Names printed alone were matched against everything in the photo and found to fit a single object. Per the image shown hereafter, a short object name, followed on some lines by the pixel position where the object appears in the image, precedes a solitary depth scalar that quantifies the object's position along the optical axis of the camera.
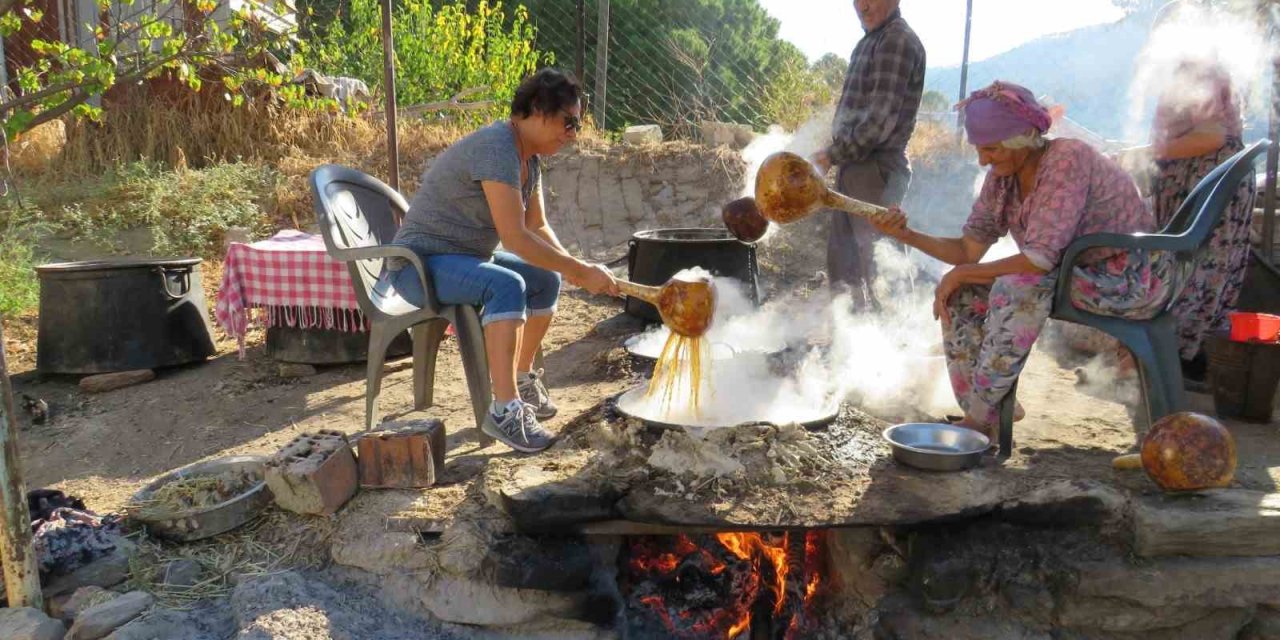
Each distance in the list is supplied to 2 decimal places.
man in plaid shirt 4.73
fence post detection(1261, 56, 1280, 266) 4.70
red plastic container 3.86
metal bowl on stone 2.98
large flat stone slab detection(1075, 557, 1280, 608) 2.76
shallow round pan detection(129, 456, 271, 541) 2.98
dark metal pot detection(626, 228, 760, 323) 5.42
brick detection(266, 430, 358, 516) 3.00
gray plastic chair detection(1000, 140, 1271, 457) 3.18
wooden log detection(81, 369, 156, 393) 5.09
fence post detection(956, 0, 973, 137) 7.56
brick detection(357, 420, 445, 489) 3.16
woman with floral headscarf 3.13
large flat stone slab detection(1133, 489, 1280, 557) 2.75
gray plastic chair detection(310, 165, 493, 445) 3.65
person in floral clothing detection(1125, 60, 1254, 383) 4.05
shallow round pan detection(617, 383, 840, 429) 3.31
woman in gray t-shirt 3.47
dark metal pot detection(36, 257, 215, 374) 5.15
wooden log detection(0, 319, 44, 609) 2.49
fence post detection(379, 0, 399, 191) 5.35
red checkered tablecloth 5.21
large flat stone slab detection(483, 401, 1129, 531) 2.76
